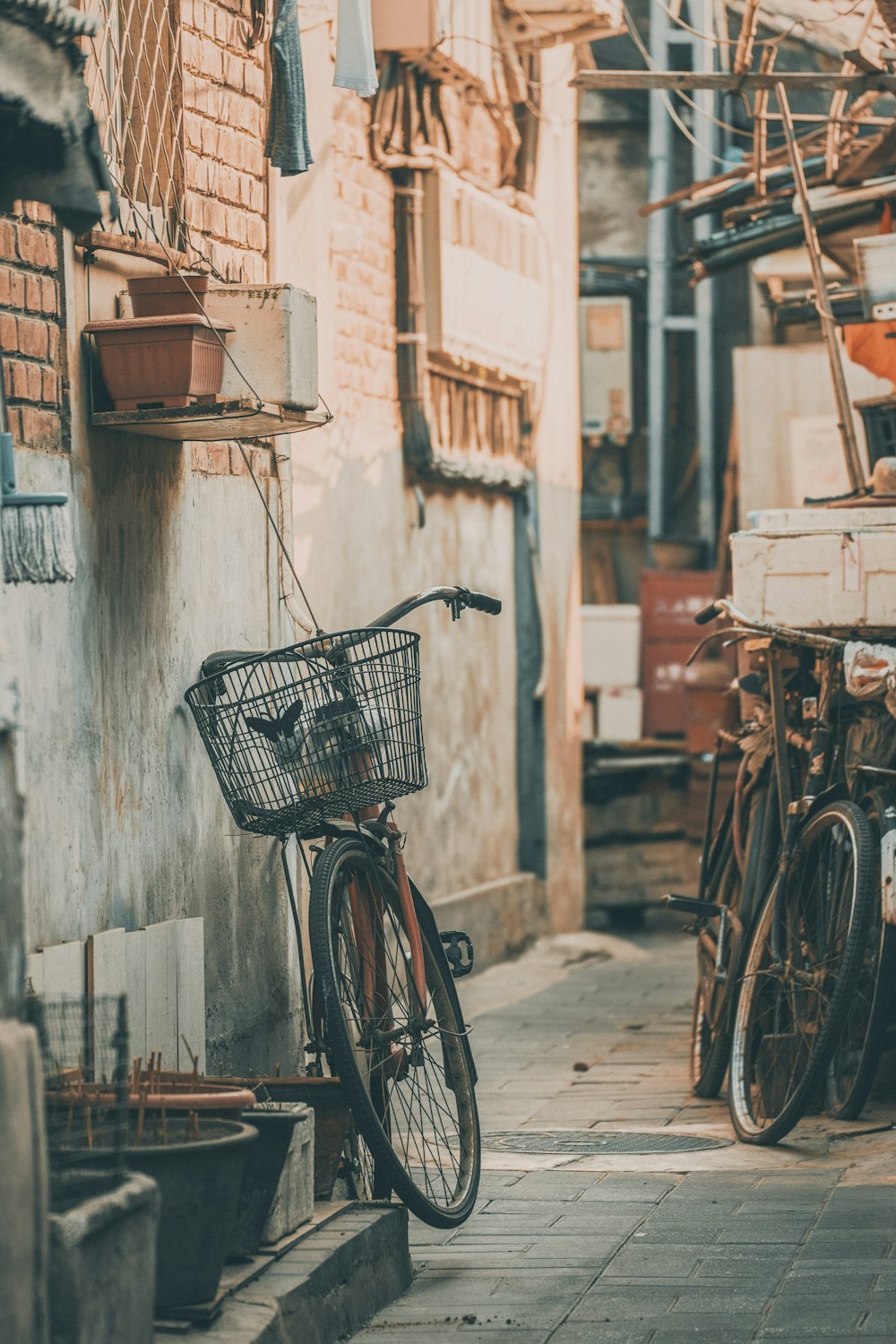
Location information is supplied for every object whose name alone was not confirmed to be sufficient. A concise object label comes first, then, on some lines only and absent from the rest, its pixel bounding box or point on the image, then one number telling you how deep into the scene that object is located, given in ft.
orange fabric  52.75
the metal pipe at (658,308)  101.45
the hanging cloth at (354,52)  44.35
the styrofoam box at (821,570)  43.59
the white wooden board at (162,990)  34.15
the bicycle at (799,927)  39.89
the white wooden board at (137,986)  33.23
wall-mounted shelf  32.88
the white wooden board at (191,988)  35.54
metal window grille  35.66
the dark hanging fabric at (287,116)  39.38
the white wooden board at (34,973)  29.44
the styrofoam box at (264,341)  35.02
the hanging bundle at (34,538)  26.33
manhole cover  42.23
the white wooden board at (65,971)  30.24
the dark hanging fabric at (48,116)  21.81
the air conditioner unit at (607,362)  103.62
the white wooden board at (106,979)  30.80
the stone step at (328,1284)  26.09
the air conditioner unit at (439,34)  59.72
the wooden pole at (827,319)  52.47
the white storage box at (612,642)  94.15
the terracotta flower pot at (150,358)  32.81
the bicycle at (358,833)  31.98
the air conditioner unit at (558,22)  67.54
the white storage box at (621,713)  93.59
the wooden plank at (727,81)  48.56
